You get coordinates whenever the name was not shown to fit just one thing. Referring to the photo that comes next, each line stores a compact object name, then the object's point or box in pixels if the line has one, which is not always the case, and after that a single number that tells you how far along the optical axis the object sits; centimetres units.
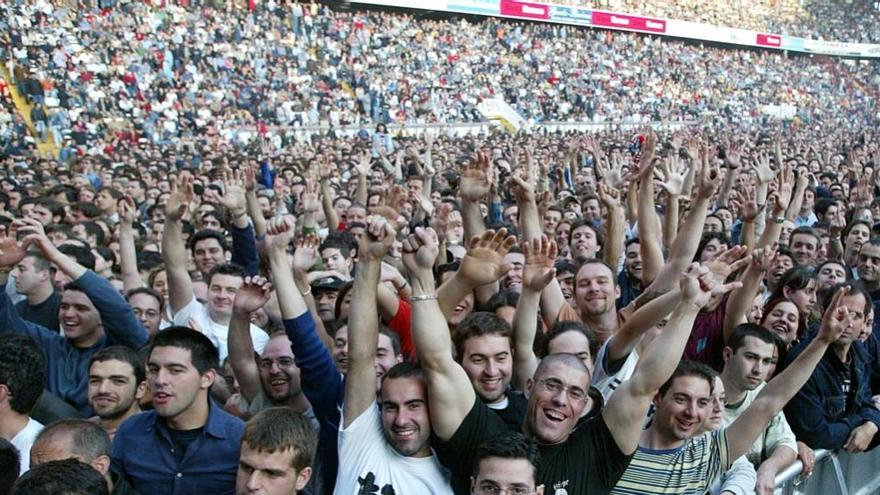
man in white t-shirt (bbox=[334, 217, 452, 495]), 298
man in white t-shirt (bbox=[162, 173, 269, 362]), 479
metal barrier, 370
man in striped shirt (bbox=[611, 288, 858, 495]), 316
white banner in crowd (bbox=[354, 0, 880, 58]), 3728
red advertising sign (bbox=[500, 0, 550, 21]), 3859
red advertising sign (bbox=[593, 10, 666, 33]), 4191
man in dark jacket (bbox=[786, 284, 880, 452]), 395
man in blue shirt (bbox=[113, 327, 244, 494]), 305
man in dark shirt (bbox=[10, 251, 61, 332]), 488
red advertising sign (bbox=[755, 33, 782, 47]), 4892
